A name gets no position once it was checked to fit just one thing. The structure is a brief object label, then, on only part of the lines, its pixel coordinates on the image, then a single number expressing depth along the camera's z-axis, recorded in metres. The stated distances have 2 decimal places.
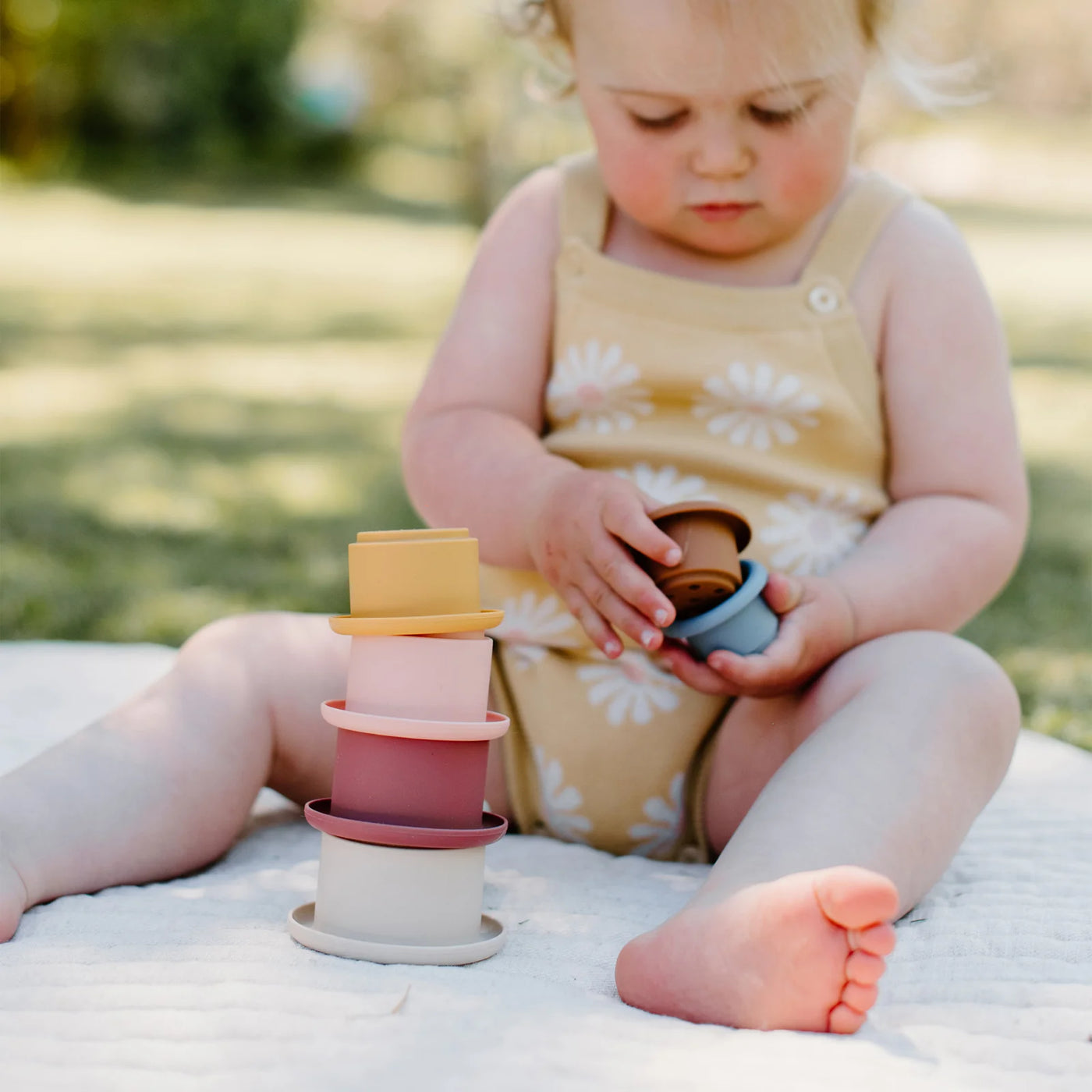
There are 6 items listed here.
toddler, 1.23
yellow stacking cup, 1.16
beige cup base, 1.17
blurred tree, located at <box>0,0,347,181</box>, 12.86
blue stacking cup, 1.23
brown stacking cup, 1.21
